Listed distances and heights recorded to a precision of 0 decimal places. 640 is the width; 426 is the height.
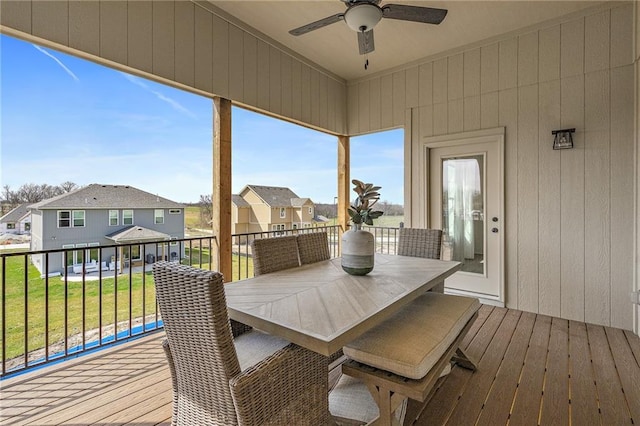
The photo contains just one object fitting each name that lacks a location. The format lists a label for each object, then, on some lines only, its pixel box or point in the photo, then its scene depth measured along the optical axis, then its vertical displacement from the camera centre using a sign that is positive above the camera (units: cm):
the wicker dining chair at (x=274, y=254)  218 -32
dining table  125 -46
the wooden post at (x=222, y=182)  318 +32
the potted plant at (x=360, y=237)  205 -18
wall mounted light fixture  321 +77
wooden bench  134 -68
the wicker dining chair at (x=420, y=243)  288 -31
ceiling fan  227 +152
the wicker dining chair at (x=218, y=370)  112 -64
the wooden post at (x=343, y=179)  512 +55
